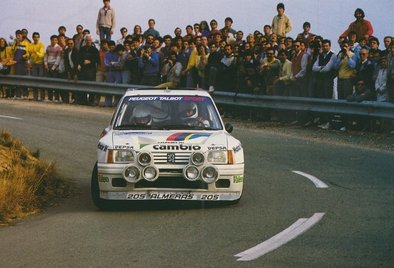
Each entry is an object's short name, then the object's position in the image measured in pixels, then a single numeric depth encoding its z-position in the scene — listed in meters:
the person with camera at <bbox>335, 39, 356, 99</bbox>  20.88
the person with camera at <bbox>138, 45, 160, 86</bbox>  25.64
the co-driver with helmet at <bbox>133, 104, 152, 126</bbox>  12.62
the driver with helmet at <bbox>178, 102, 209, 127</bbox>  12.66
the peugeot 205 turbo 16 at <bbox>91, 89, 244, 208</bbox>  11.38
